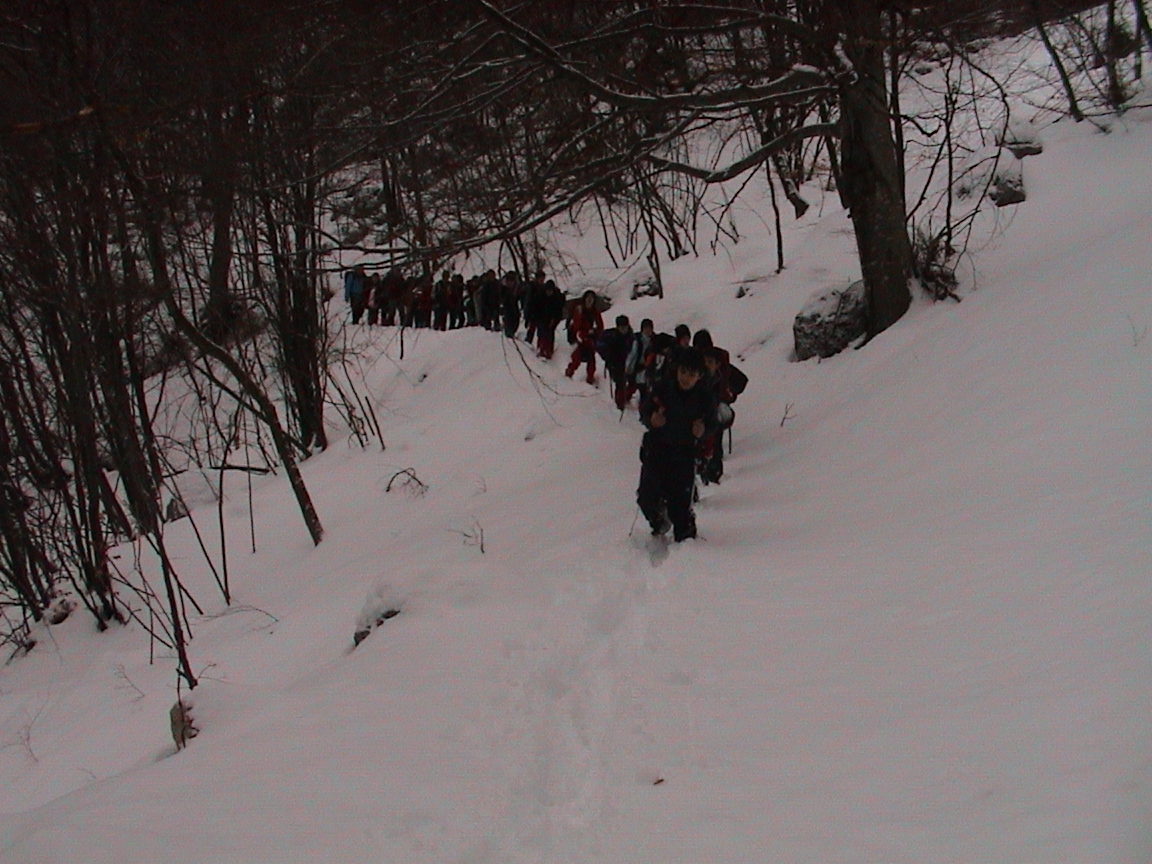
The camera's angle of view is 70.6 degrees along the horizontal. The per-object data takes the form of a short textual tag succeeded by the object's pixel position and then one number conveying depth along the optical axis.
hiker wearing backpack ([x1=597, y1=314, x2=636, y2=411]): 12.44
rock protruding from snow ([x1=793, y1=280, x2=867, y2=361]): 11.58
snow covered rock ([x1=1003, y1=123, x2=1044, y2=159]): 15.53
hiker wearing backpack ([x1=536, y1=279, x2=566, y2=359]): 15.51
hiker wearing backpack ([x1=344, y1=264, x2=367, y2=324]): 20.50
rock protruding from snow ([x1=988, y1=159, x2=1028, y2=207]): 13.67
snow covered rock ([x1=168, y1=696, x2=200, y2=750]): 4.66
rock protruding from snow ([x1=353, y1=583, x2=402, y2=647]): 6.05
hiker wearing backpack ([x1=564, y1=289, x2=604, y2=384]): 14.32
